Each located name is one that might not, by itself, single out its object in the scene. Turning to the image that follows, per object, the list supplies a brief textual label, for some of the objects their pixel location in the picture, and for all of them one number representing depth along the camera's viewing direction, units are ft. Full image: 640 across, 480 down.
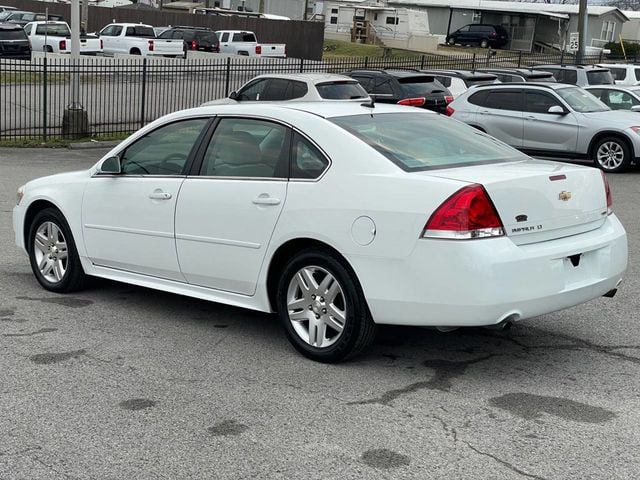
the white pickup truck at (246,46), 155.12
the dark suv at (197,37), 152.05
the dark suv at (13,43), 113.50
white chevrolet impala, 17.79
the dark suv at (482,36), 225.56
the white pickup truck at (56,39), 131.34
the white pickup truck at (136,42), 136.98
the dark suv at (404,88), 68.54
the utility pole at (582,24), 128.67
